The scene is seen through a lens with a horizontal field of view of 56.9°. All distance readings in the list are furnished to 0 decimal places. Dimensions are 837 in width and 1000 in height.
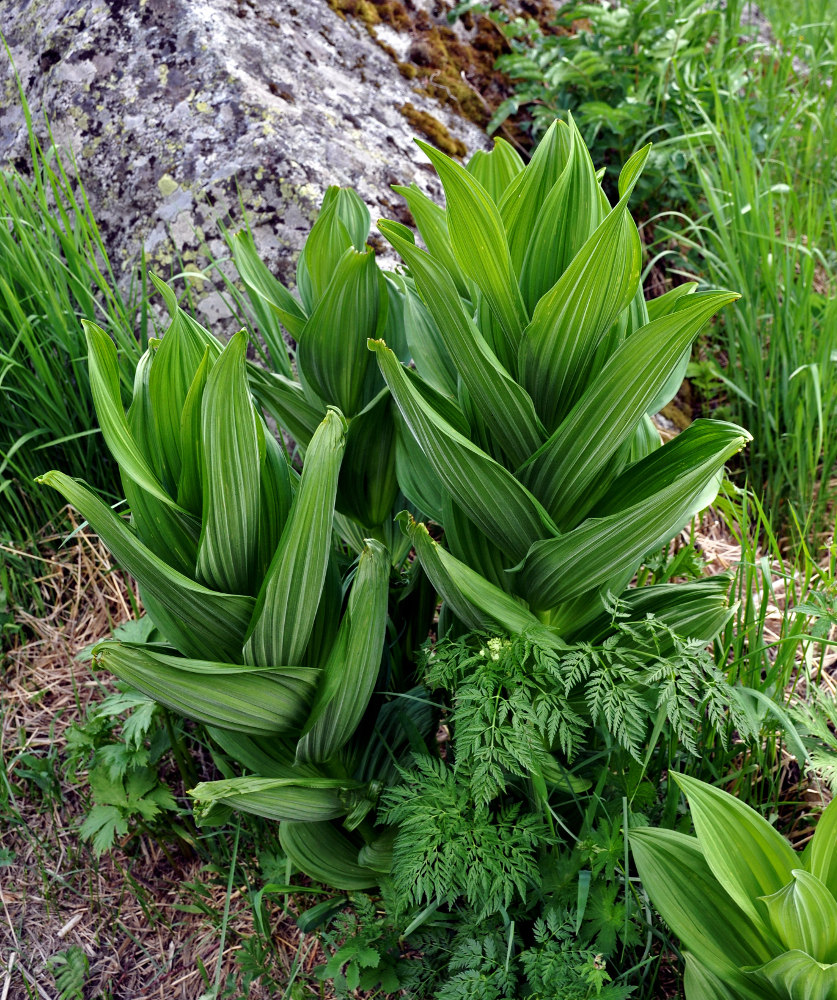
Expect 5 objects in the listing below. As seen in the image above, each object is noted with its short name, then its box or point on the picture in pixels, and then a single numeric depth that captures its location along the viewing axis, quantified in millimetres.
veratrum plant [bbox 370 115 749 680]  1013
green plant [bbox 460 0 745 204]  2574
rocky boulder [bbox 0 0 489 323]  2113
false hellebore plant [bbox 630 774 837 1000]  865
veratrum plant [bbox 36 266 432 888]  1029
